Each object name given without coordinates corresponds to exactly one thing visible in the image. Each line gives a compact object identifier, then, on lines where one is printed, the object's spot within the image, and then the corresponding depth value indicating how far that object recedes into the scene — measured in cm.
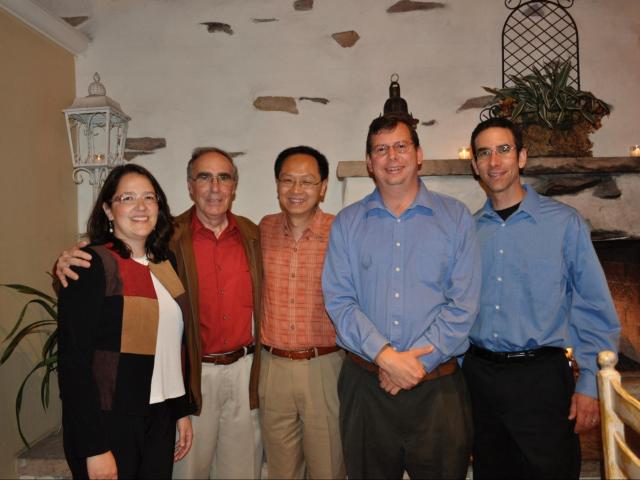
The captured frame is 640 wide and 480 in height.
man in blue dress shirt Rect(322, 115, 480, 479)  154
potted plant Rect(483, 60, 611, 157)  240
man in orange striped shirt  182
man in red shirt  184
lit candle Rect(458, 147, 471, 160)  262
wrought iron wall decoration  284
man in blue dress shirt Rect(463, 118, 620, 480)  161
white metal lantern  269
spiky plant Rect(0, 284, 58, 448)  217
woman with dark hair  135
